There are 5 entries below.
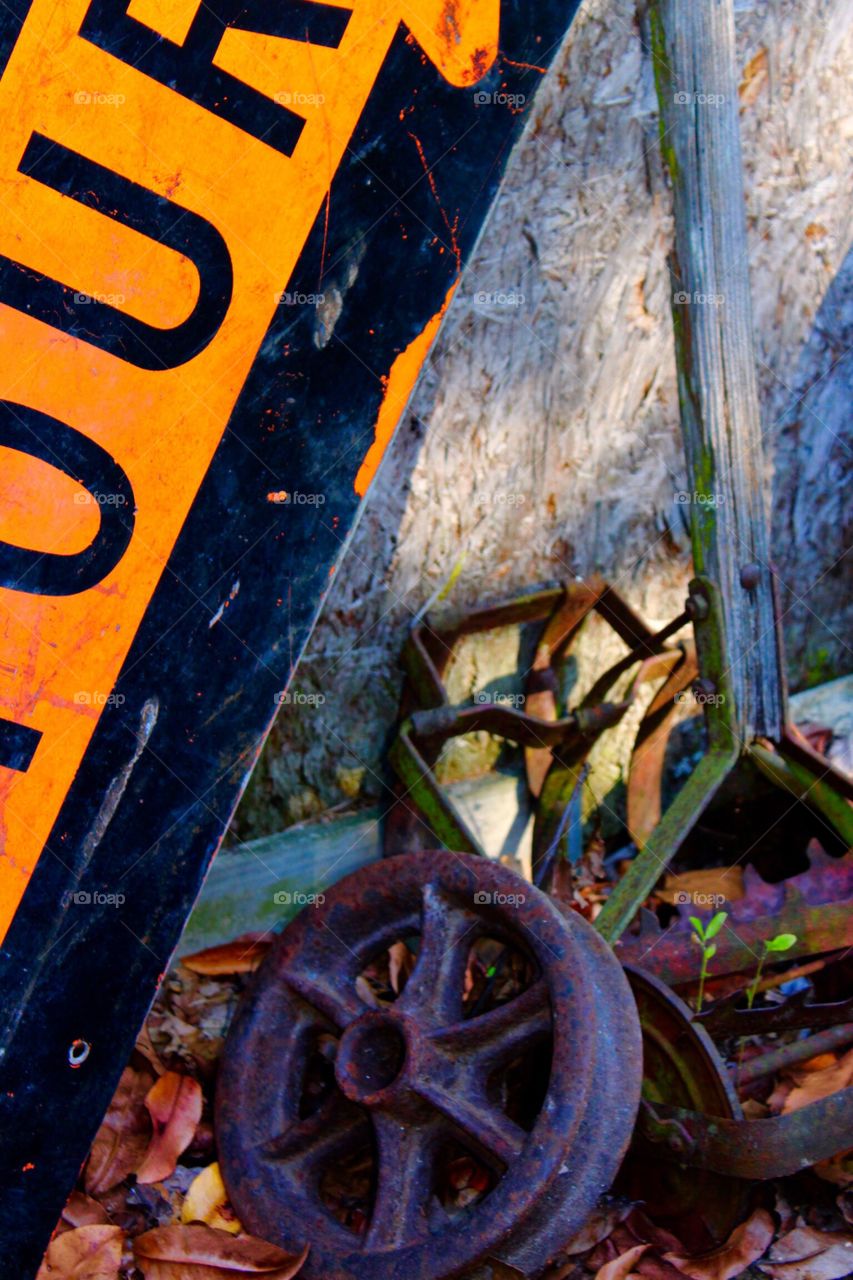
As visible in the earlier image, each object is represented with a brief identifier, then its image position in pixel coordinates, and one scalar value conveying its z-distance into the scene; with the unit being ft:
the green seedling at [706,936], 3.30
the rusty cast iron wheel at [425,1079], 2.92
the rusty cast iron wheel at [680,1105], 3.07
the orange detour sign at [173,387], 3.15
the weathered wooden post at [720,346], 3.55
